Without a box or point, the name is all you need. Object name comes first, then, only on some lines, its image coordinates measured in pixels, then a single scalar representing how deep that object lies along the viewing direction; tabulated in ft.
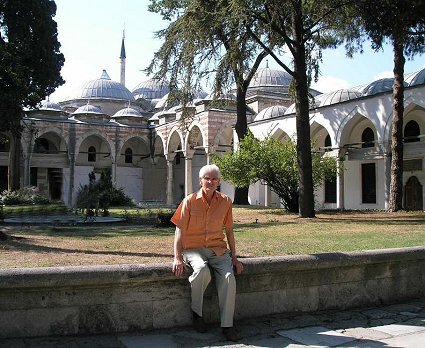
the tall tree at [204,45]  39.73
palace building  68.59
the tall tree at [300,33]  39.96
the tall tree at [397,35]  38.29
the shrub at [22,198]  63.41
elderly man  12.71
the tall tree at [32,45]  47.75
